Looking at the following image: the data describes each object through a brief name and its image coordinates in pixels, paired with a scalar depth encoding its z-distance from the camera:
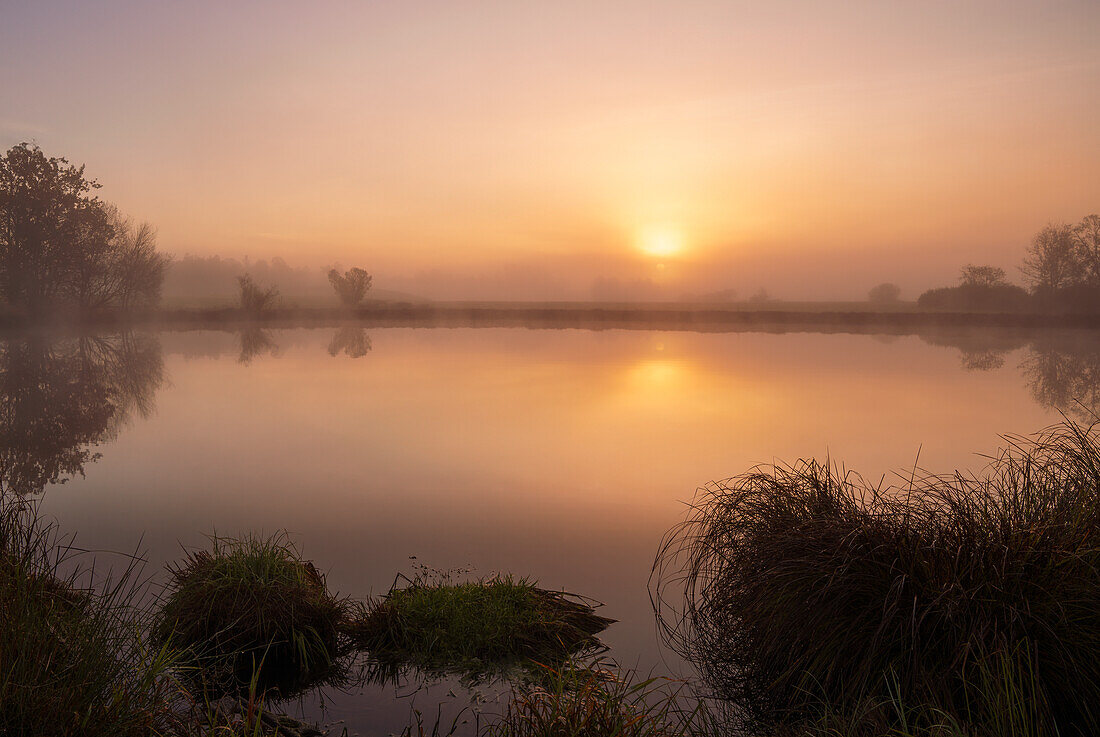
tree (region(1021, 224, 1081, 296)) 56.44
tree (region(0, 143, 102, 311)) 45.59
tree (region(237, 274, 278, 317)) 74.00
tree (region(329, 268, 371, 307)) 85.12
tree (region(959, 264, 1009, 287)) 73.00
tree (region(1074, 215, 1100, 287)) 54.91
